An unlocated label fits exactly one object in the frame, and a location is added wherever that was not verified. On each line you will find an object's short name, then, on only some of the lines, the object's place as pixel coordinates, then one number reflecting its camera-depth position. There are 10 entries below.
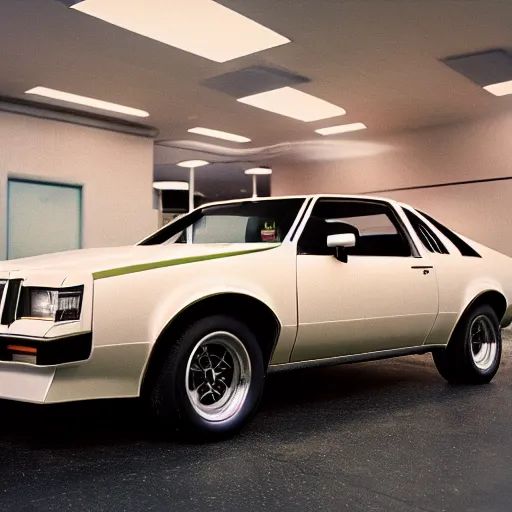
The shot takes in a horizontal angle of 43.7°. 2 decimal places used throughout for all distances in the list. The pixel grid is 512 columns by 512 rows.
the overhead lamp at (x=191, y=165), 16.93
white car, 3.15
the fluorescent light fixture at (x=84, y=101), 10.47
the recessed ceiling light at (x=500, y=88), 10.14
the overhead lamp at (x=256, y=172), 17.81
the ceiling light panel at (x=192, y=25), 6.77
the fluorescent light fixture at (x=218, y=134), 13.46
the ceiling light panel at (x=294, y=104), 10.62
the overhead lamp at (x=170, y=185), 19.02
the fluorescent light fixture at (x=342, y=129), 12.94
